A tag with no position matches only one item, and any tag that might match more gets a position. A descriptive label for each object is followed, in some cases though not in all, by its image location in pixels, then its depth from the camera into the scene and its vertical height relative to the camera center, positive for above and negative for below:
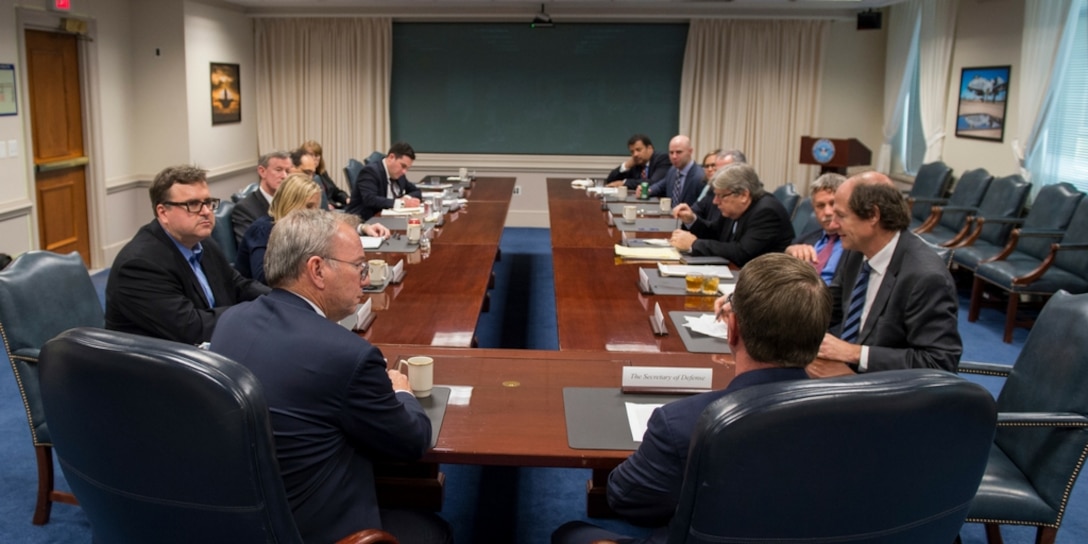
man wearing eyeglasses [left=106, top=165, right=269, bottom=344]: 2.68 -0.46
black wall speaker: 8.90 +1.25
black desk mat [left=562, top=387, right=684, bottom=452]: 1.92 -0.67
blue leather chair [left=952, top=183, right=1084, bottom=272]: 5.54 -0.50
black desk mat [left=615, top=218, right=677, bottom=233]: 5.08 -0.54
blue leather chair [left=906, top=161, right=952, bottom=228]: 7.05 -0.40
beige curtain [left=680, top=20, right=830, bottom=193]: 9.12 +0.52
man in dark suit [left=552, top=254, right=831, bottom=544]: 1.55 -0.40
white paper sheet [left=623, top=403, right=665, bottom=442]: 1.96 -0.66
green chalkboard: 9.39 +0.52
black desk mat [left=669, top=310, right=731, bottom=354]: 2.63 -0.64
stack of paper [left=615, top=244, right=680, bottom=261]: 4.10 -0.56
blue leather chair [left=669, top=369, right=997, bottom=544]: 1.21 -0.46
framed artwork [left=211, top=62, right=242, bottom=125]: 8.15 +0.31
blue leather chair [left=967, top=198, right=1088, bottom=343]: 5.12 -0.75
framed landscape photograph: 6.75 +0.32
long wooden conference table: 1.92 -0.65
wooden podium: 8.29 -0.12
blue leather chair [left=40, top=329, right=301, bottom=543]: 1.33 -0.50
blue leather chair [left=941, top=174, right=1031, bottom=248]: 5.91 -0.50
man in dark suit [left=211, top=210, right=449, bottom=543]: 1.63 -0.50
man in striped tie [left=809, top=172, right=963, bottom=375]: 2.41 -0.44
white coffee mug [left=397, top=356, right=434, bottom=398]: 2.15 -0.61
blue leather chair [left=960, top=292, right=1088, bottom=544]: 2.22 -0.76
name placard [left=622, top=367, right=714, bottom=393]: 2.19 -0.61
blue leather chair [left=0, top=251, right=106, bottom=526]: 2.63 -0.61
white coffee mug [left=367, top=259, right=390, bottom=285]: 3.38 -0.56
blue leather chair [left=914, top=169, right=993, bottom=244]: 6.44 -0.49
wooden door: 6.13 -0.12
